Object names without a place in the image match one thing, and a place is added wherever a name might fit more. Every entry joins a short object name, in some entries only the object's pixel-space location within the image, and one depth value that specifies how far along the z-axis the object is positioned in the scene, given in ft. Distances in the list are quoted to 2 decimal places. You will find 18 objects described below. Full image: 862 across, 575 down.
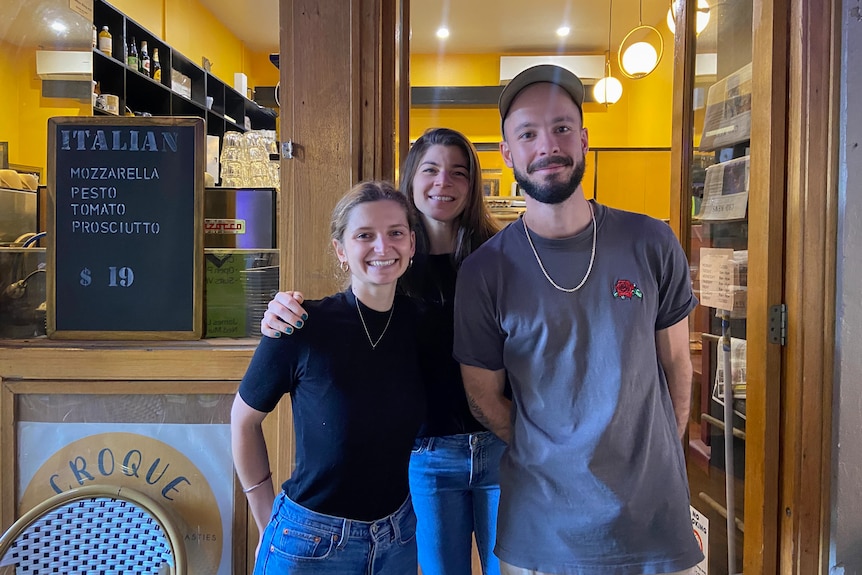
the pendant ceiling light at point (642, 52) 12.22
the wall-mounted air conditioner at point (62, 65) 6.26
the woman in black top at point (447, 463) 4.41
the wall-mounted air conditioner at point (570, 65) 19.67
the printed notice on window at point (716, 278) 6.14
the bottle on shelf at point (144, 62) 11.73
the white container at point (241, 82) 13.79
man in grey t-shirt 3.59
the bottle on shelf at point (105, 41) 10.39
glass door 6.10
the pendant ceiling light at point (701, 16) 7.09
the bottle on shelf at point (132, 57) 11.23
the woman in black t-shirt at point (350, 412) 3.52
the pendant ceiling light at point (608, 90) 15.94
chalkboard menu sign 5.21
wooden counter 5.07
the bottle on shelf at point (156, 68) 12.17
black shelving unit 10.86
